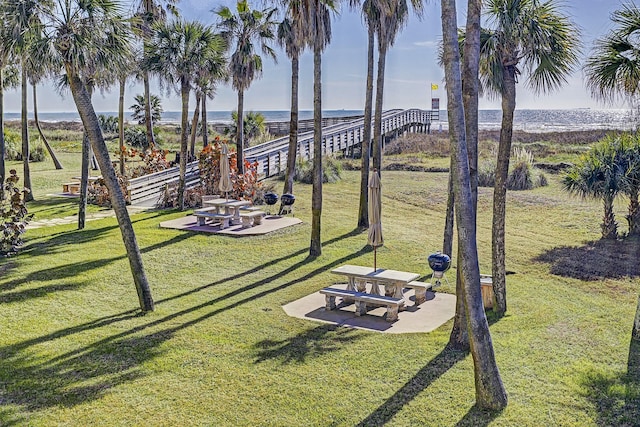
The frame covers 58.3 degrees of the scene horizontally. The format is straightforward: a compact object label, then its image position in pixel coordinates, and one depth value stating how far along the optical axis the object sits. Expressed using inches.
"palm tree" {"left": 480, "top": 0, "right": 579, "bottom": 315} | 334.0
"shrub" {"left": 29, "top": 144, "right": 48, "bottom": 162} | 1316.4
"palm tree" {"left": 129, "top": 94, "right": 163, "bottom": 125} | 1482.5
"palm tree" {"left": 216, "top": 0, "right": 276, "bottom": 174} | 802.8
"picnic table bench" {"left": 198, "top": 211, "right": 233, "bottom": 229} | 650.8
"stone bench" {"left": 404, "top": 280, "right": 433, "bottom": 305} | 400.8
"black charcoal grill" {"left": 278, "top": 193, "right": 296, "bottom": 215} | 714.8
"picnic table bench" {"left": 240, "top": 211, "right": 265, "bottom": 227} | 661.3
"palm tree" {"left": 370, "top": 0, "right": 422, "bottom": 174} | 587.3
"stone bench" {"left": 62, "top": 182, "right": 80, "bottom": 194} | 900.6
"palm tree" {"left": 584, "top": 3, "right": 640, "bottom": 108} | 347.6
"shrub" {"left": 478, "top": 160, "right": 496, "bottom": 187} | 966.4
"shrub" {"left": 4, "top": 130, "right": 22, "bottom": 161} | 1291.8
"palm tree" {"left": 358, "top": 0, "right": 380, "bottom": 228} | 582.3
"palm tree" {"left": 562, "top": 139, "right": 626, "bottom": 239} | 585.0
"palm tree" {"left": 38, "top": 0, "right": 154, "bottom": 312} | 357.7
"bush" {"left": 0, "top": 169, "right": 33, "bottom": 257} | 518.9
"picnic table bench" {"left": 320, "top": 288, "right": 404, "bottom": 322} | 362.6
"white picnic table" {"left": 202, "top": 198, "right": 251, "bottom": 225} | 663.1
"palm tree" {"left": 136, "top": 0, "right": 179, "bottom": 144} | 753.4
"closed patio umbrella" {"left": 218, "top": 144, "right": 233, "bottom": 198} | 680.4
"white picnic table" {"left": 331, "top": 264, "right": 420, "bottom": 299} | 377.1
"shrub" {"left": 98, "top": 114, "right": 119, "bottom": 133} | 1910.7
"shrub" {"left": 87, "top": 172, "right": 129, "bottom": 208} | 819.4
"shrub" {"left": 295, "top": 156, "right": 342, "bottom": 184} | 1006.4
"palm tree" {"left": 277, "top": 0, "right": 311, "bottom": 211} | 763.4
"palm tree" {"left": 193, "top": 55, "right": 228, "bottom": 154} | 753.6
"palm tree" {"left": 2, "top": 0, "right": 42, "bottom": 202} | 356.5
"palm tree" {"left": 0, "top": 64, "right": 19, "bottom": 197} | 415.9
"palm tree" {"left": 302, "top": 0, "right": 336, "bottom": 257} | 516.4
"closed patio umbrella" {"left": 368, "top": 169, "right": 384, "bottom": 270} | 412.2
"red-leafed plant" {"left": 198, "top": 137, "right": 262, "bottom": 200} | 800.8
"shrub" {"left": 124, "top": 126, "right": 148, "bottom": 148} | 1289.4
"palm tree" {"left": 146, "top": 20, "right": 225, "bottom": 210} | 728.3
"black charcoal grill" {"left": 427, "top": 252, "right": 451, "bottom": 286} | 423.2
